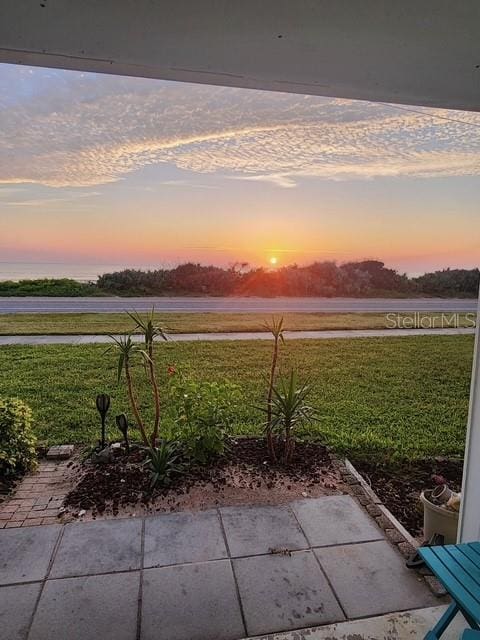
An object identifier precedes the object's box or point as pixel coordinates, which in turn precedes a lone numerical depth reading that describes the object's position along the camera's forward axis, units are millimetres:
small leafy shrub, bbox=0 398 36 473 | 2566
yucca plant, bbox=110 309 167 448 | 2604
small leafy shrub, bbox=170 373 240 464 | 2705
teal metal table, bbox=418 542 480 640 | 1237
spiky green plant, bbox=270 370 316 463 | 2750
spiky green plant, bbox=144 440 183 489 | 2490
